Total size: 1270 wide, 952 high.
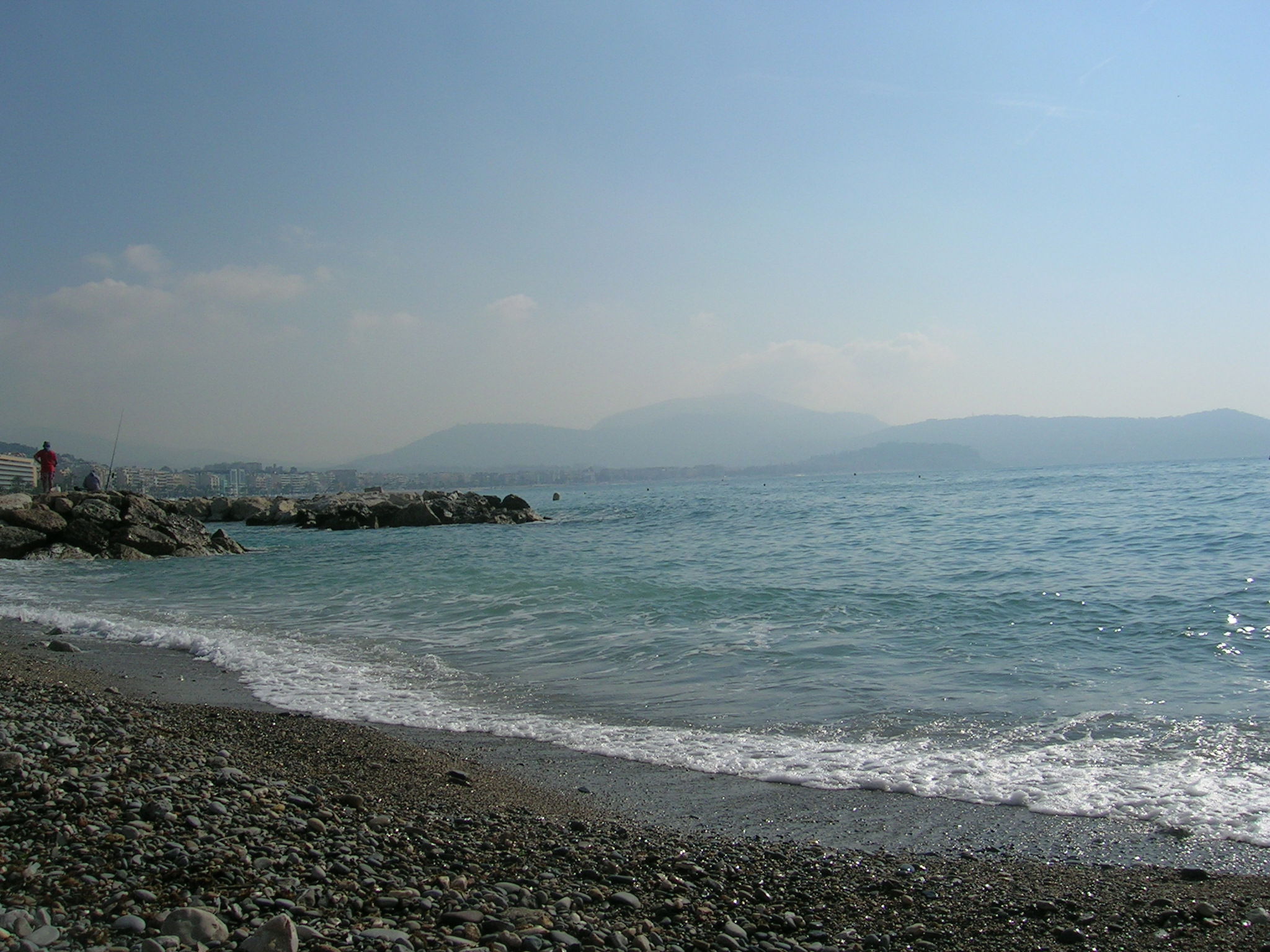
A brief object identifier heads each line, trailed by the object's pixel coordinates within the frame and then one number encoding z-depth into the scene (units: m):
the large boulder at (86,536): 26.47
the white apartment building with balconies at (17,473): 41.97
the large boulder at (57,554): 25.42
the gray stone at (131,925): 2.93
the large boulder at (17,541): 25.20
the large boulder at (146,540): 26.92
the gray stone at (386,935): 3.01
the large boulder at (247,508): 54.69
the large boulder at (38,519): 25.72
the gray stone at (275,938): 2.82
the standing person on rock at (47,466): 30.97
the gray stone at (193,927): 2.88
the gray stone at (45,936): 2.78
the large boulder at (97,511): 26.81
